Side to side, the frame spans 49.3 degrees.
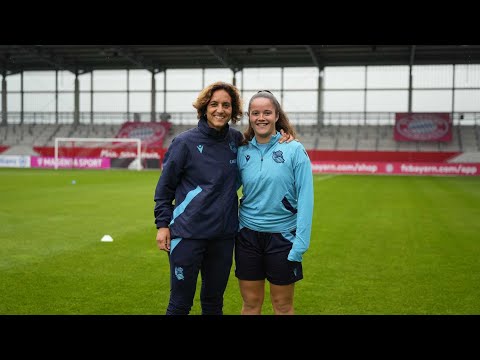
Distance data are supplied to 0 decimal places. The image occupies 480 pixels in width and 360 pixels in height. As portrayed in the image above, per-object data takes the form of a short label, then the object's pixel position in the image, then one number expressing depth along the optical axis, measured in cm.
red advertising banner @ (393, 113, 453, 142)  4131
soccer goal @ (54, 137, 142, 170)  4041
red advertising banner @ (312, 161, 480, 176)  3519
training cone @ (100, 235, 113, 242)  886
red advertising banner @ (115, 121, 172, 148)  4550
